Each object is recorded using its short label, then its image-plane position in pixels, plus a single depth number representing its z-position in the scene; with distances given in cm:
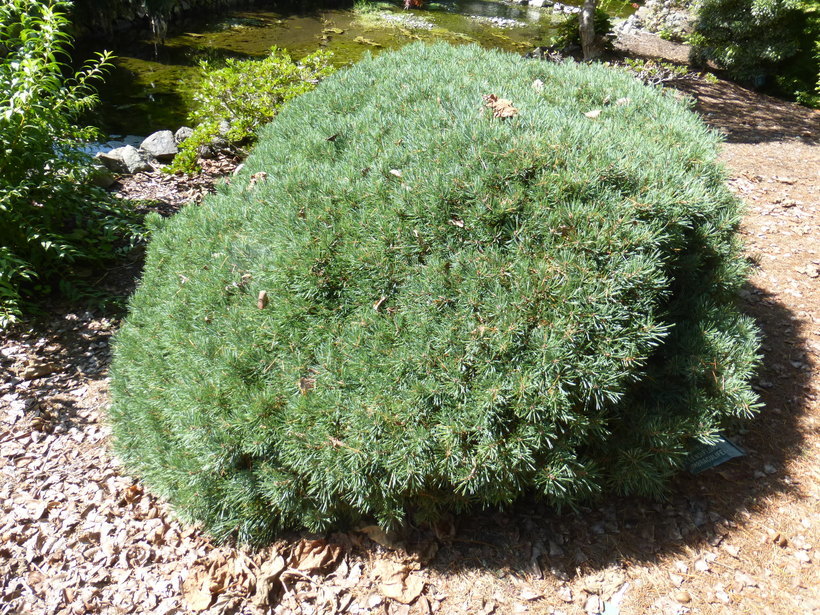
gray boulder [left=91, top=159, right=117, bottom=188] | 466
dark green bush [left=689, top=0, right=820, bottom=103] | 817
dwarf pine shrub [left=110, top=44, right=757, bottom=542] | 187
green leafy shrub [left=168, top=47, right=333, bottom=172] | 501
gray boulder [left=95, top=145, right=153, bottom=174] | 516
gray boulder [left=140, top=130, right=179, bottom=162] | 570
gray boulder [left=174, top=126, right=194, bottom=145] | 617
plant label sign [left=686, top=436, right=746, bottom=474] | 232
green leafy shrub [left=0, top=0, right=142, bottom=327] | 296
